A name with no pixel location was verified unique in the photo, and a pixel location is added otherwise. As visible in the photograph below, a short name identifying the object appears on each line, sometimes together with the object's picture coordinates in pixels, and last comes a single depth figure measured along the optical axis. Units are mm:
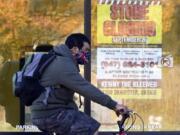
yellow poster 17312
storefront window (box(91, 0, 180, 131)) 17281
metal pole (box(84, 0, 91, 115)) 17156
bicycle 10508
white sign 17328
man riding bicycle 10695
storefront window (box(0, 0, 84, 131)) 17203
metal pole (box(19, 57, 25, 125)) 17172
